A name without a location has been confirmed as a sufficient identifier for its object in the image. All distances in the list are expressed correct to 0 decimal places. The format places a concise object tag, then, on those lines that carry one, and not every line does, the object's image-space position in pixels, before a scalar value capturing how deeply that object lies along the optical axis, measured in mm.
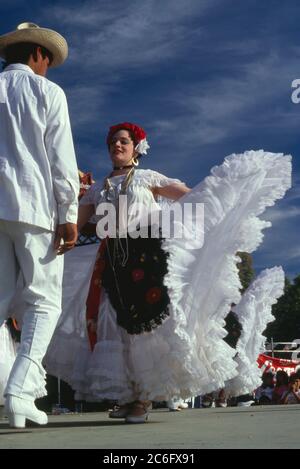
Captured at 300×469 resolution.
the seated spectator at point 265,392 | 9883
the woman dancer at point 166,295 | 4527
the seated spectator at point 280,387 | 9531
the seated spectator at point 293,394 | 9062
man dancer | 3631
